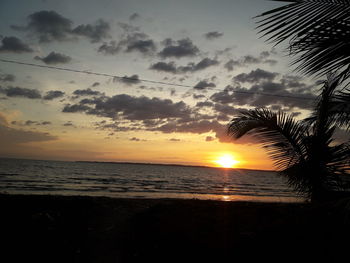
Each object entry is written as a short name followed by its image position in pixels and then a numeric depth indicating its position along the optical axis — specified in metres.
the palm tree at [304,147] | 4.04
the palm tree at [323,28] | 1.63
